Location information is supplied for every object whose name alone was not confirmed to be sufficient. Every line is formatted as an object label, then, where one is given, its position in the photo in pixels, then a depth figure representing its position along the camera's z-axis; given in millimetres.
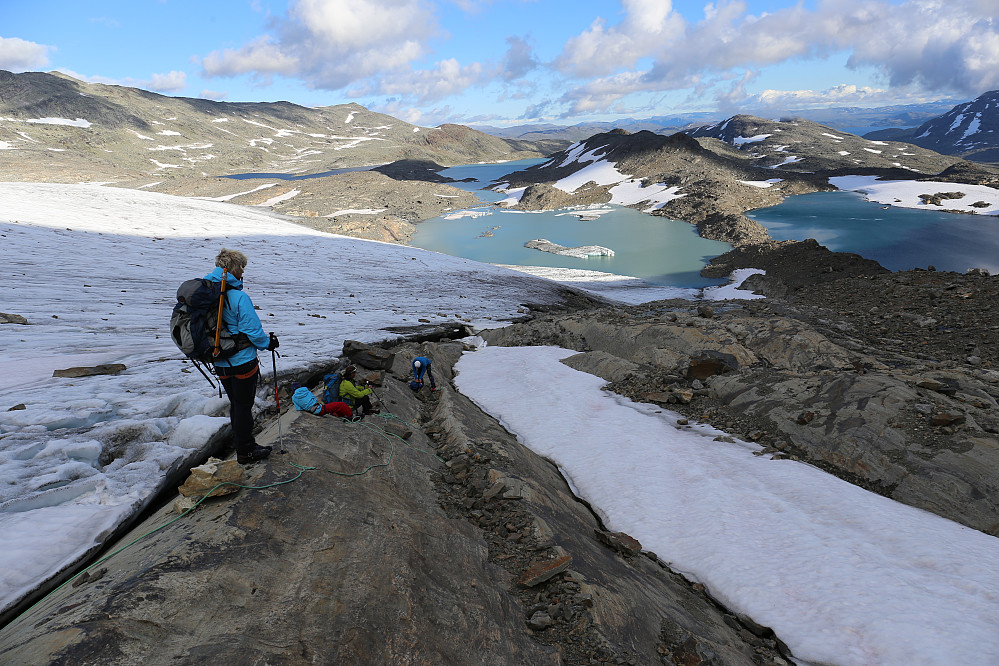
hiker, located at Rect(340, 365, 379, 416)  7539
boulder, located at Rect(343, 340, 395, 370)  10844
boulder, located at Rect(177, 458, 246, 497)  4443
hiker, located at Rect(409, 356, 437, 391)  11414
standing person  4938
